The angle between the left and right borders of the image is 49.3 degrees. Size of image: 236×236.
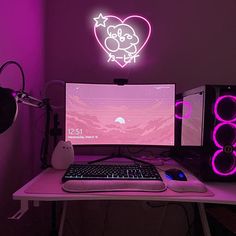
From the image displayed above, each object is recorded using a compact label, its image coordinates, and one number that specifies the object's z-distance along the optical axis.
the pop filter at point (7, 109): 0.81
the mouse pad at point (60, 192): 0.93
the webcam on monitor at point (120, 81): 1.41
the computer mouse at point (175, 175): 1.09
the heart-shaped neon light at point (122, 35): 1.66
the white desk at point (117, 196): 0.90
